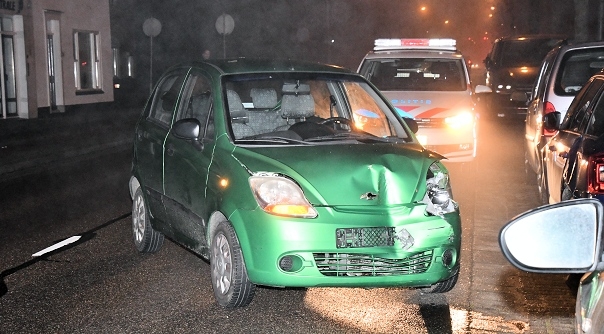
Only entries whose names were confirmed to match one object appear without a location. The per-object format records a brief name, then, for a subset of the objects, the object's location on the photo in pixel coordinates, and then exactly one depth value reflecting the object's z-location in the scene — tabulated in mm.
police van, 12102
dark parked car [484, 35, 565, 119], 21641
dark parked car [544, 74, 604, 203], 5516
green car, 5652
